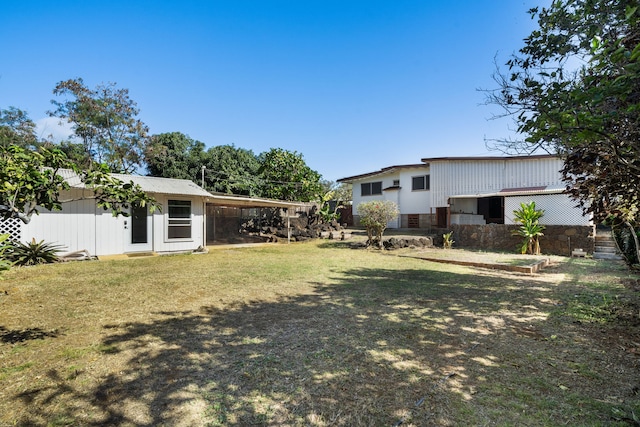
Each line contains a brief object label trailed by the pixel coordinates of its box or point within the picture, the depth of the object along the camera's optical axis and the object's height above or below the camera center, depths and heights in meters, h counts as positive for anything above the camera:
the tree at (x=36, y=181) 2.59 +0.38
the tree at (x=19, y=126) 23.38 +7.77
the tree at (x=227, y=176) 25.09 +3.87
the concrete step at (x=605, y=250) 11.70 -1.32
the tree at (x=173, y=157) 25.47 +5.52
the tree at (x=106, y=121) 24.22 +8.52
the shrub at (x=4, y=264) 5.94 -0.88
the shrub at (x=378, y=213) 13.92 +0.27
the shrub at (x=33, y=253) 9.21 -1.02
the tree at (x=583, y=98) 2.76 +1.20
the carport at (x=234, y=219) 17.00 +0.06
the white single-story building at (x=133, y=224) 10.30 -0.14
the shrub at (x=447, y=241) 14.87 -1.16
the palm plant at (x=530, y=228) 12.55 -0.45
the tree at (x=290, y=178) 21.97 +3.19
